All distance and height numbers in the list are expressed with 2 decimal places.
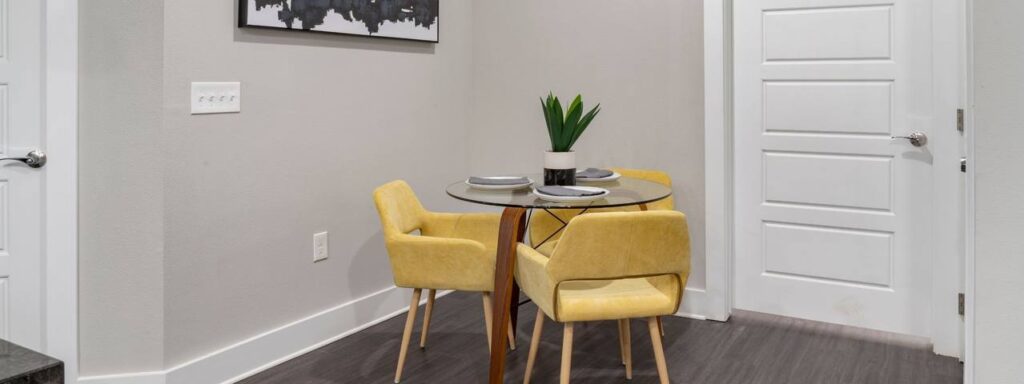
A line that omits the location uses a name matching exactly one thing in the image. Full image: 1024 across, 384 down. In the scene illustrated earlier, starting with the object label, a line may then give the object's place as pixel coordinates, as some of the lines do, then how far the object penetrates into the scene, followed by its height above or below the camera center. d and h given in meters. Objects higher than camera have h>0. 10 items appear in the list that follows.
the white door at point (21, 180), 2.43 +0.05
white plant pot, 2.90 +0.10
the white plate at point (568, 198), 2.57 -0.02
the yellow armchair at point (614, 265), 2.26 -0.22
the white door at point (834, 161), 3.23 +0.14
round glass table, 2.56 -0.15
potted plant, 2.85 +0.21
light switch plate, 2.67 +0.35
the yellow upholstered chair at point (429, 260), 2.70 -0.24
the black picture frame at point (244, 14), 2.80 +0.66
